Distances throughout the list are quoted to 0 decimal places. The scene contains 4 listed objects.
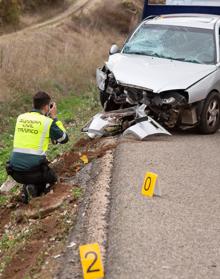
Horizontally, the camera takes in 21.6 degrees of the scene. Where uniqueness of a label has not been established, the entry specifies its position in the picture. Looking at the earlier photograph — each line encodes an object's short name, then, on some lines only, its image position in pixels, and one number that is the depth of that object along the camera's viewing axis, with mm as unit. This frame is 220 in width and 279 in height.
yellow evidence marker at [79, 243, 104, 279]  4574
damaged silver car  9031
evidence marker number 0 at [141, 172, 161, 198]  6395
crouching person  7000
